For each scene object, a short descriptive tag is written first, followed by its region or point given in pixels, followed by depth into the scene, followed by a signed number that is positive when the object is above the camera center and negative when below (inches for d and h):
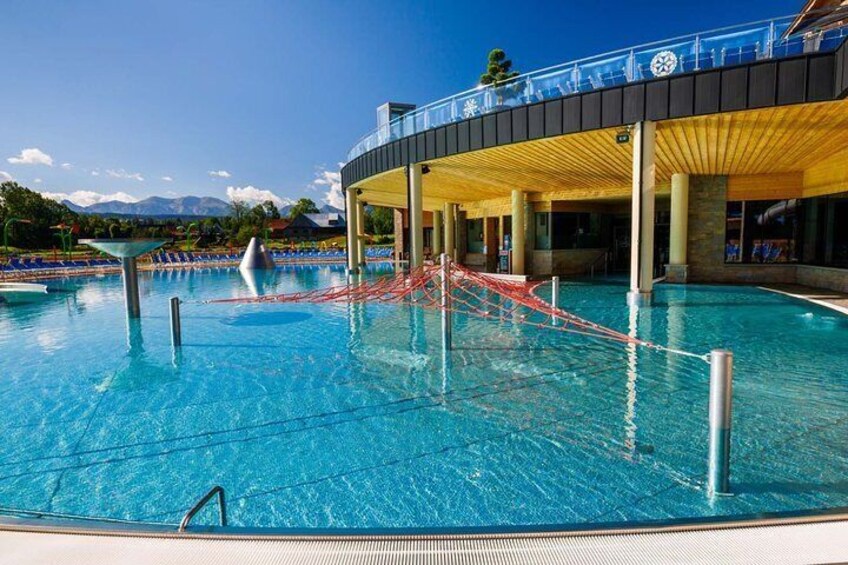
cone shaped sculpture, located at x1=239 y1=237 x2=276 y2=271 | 1341.0 -34.8
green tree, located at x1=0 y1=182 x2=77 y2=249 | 2159.2 +186.6
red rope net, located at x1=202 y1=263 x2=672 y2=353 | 407.2 -65.4
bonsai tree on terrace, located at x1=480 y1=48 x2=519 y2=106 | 1676.9 +628.3
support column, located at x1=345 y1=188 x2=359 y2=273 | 1064.8 +32.8
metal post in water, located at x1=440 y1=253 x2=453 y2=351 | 357.7 -57.1
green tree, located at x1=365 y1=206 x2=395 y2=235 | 3161.9 +146.9
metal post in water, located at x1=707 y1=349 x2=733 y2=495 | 148.2 -59.4
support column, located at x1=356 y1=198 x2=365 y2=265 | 1117.3 +33.4
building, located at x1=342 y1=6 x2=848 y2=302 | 436.1 +115.3
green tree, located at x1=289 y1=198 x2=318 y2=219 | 4307.8 +361.3
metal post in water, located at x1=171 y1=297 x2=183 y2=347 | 397.7 -67.3
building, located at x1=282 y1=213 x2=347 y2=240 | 3828.7 +122.9
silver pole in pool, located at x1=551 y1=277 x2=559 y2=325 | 469.4 -51.4
